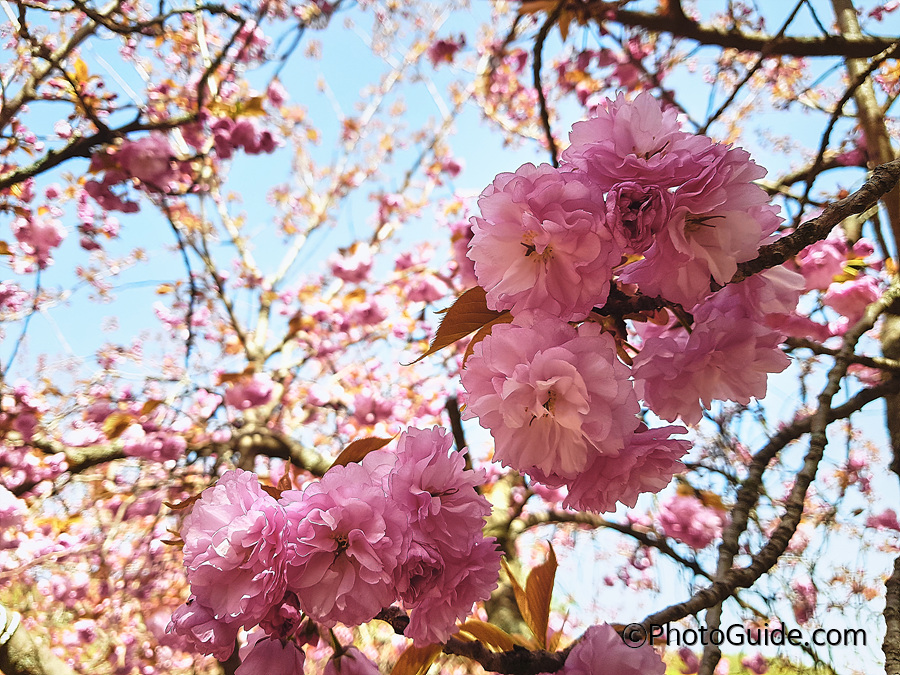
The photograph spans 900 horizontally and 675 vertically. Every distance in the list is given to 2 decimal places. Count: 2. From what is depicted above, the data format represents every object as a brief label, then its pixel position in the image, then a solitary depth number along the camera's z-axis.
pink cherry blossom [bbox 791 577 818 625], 1.59
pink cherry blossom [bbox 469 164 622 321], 0.47
